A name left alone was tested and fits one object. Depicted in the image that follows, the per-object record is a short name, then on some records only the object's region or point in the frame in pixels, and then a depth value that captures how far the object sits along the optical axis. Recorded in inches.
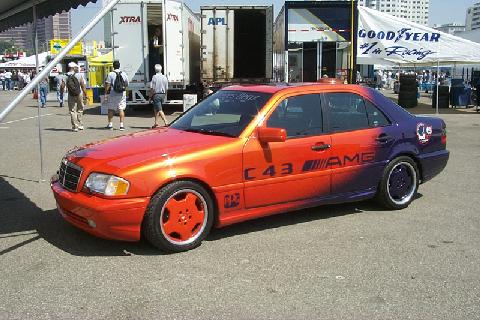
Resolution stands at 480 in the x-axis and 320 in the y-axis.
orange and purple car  171.0
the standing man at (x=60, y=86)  855.5
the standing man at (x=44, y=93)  896.3
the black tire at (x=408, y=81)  871.1
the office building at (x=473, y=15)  5216.5
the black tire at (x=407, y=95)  888.3
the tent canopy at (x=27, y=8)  244.7
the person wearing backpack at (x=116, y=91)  505.8
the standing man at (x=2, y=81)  1761.7
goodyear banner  675.4
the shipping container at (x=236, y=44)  678.5
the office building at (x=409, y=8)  5364.2
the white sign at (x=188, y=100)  613.3
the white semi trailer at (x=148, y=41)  655.1
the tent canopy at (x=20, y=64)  1753.6
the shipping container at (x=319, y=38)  636.7
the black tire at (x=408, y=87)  878.4
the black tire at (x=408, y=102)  892.0
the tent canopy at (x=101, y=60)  1121.4
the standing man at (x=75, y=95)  511.5
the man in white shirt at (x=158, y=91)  527.4
